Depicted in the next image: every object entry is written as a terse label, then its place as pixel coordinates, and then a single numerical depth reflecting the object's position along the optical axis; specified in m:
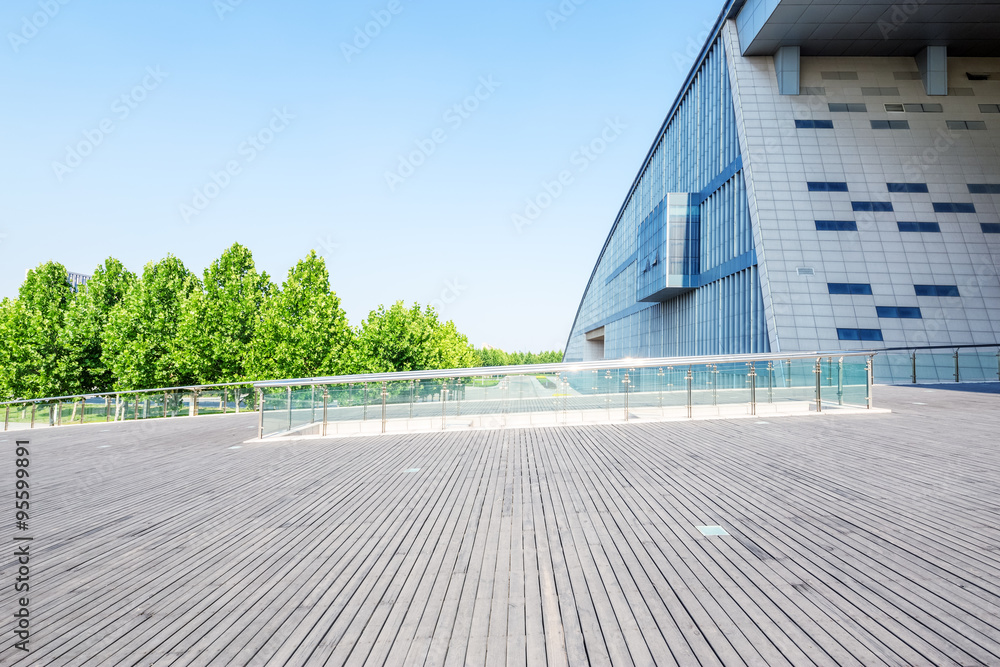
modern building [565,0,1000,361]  24.59
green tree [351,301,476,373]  35.41
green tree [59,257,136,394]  33.25
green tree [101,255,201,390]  31.16
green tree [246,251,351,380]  30.82
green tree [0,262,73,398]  32.12
